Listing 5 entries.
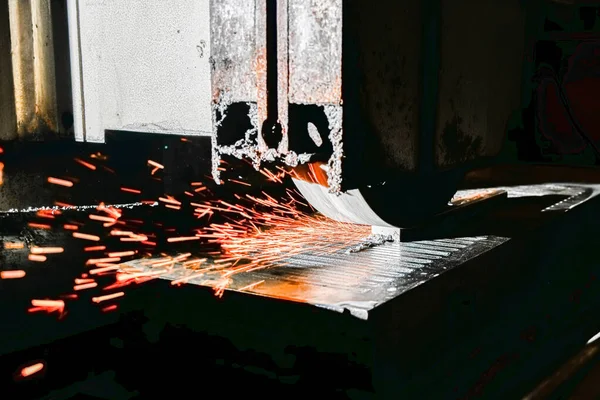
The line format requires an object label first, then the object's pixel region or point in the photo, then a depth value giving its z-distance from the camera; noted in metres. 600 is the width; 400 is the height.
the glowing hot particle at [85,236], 2.86
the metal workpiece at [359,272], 1.87
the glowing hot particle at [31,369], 2.52
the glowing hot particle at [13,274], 2.76
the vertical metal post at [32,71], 2.79
